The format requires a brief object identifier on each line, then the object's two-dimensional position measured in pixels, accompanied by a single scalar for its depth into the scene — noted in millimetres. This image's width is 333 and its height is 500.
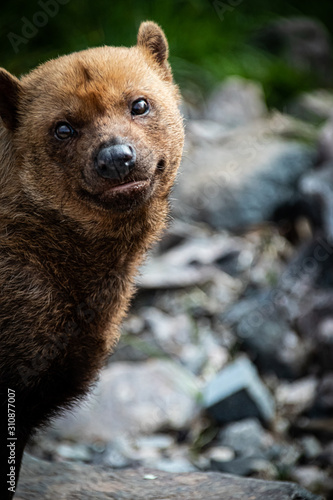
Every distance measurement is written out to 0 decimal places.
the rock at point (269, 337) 14062
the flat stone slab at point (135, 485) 8484
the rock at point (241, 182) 18156
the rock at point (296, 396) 13211
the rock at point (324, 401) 13055
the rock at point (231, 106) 22562
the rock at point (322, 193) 15703
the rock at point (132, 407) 12453
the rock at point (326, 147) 17781
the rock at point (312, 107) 23267
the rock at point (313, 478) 11289
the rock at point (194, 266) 16016
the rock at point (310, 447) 12117
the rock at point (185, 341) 14383
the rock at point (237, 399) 12719
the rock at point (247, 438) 12125
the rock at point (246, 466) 11594
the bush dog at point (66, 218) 7527
